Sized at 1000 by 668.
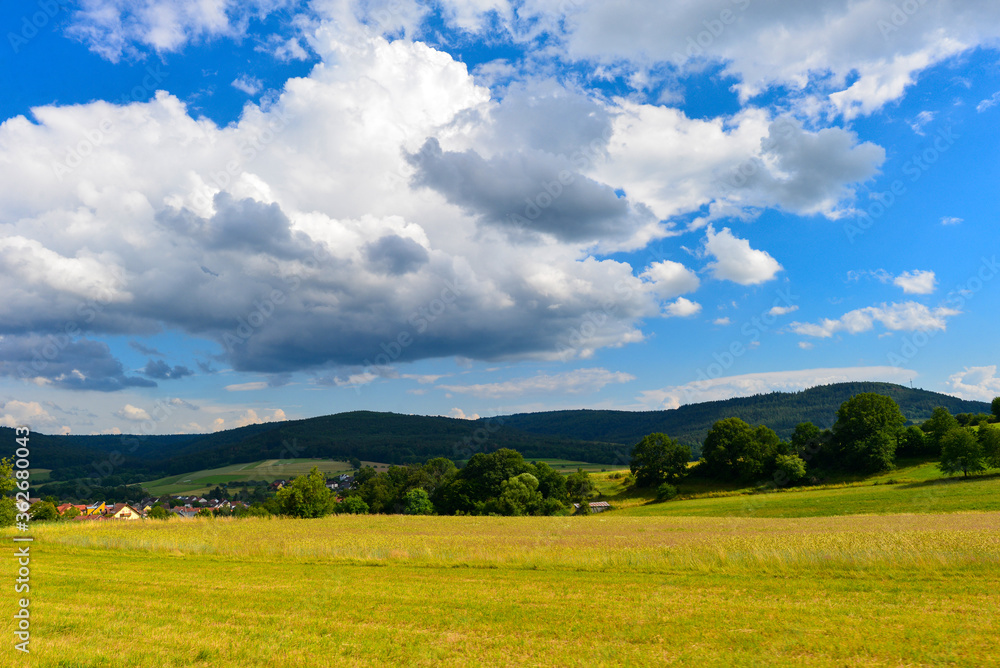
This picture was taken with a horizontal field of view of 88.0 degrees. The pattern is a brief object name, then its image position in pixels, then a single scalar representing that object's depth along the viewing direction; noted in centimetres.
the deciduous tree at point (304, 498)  6262
